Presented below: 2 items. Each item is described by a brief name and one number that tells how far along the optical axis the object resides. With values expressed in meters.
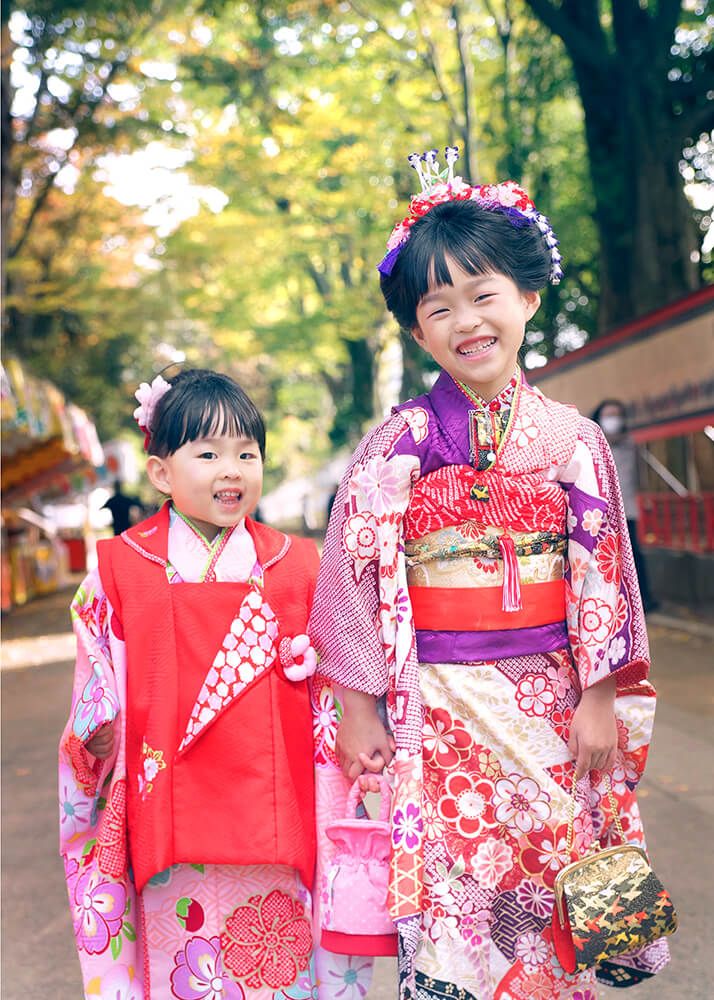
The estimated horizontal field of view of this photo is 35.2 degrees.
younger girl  2.48
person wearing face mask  8.84
